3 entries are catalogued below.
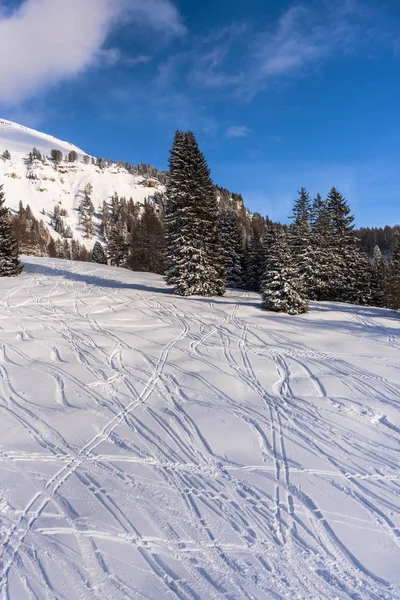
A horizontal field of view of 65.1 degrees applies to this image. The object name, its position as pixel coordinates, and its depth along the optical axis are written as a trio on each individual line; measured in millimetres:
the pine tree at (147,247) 42747
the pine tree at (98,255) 58750
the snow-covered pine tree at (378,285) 31967
